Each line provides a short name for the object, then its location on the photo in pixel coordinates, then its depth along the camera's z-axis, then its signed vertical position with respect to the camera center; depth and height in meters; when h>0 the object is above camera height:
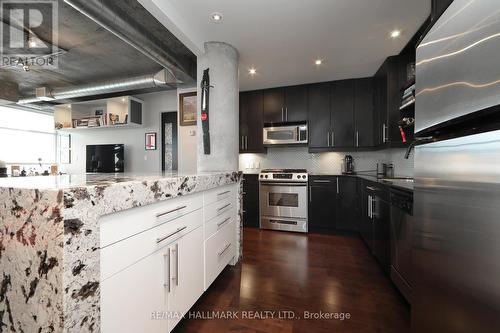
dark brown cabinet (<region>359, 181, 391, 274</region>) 1.94 -0.58
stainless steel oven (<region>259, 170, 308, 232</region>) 3.40 -0.54
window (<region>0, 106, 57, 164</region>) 4.91 +0.77
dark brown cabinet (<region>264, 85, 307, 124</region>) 3.68 +1.13
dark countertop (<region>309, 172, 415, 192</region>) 1.57 -0.15
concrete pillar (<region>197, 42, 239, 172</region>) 2.36 +0.69
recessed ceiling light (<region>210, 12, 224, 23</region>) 1.89 +1.37
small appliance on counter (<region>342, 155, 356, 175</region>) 3.62 +0.04
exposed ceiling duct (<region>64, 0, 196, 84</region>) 1.63 +1.32
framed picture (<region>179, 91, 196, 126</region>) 3.91 +1.11
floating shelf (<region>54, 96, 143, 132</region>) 4.23 +1.17
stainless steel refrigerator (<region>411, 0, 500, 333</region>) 0.59 -0.02
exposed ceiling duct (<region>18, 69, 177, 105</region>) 3.20 +1.36
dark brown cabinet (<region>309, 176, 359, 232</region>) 3.21 -0.56
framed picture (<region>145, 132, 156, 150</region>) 4.58 +0.58
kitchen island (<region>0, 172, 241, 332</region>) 0.62 -0.26
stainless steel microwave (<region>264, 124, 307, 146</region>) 3.68 +0.59
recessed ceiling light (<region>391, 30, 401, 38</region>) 2.17 +1.40
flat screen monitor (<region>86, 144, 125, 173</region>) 4.69 +0.22
